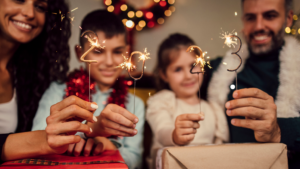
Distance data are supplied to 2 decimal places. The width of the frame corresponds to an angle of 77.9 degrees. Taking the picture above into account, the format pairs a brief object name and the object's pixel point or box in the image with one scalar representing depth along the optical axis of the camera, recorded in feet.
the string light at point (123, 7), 3.80
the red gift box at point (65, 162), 1.68
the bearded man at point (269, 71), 2.77
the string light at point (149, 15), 4.10
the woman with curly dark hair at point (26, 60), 2.47
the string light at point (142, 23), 4.13
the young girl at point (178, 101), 3.23
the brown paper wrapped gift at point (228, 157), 1.86
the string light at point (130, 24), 3.93
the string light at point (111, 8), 3.68
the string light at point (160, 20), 4.17
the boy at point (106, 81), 2.94
